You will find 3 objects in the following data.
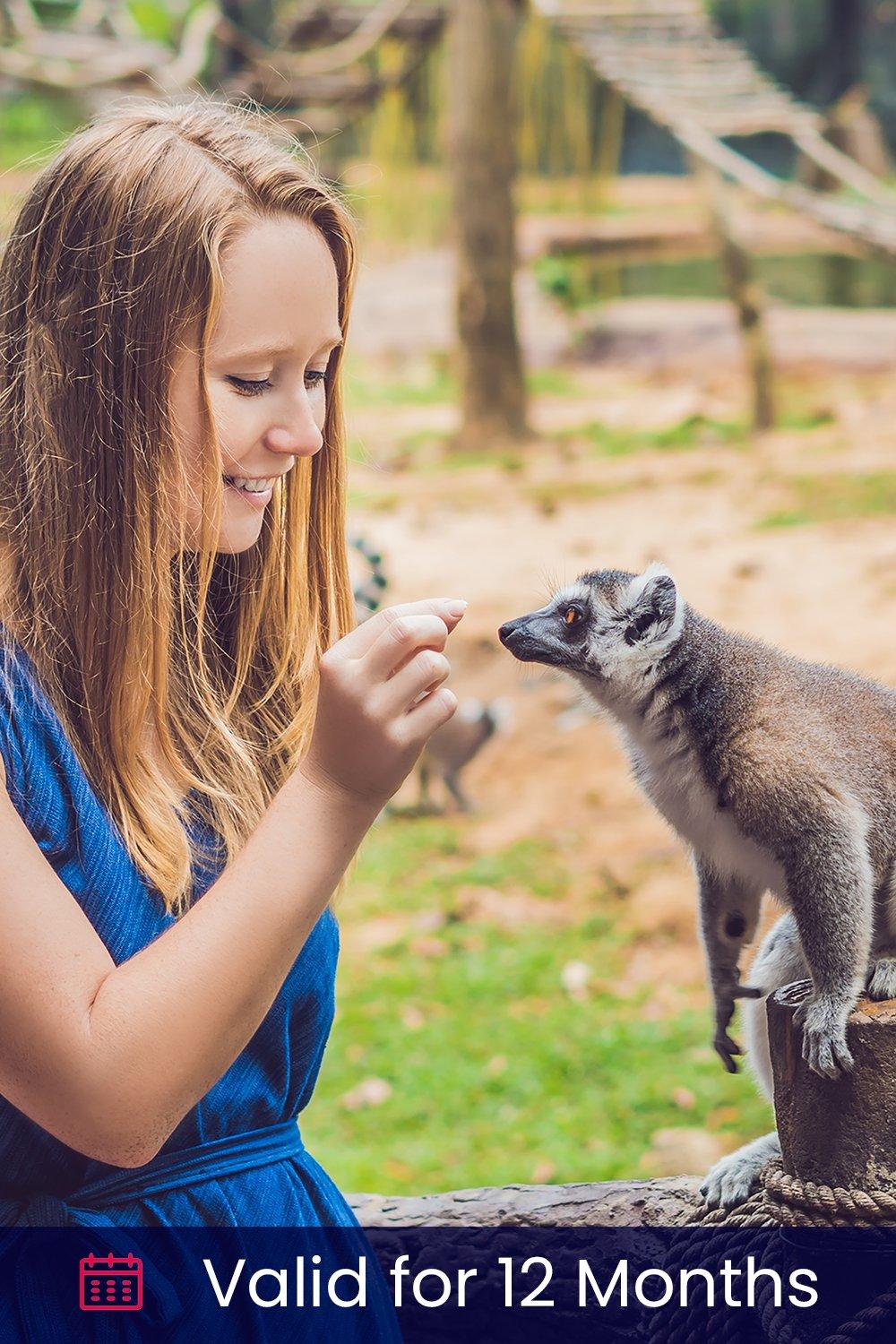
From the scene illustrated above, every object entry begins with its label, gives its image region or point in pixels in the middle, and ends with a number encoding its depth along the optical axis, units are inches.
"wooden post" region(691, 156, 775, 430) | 290.2
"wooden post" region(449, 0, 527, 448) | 307.1
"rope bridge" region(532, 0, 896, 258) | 238.8
